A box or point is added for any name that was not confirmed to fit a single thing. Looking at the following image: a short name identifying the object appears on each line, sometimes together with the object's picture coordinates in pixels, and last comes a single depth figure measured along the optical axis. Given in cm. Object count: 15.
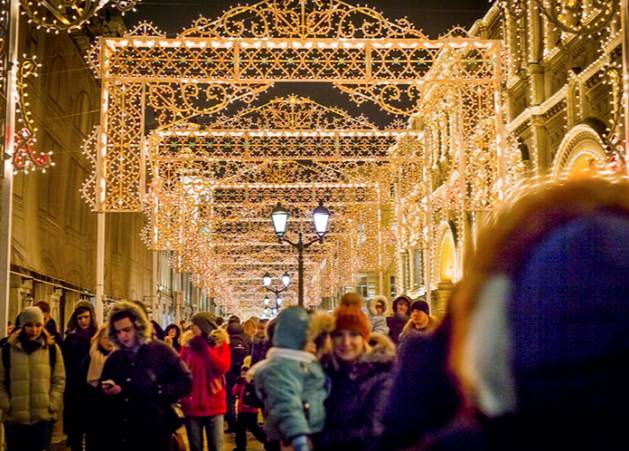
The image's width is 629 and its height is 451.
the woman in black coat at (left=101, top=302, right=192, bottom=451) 723
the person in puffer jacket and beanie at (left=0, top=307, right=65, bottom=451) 888
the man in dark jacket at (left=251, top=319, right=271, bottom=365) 1309
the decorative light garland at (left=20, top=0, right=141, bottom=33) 1041
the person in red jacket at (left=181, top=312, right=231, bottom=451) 1048
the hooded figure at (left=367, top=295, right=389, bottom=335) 1455
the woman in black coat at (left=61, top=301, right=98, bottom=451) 1071
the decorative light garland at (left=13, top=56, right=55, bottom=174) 1098
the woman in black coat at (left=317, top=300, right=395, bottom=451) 534
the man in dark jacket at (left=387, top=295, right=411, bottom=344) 1427
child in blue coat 546
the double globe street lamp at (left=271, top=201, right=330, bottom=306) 1764
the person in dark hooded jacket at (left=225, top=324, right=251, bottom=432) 1591
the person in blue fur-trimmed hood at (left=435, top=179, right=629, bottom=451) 136
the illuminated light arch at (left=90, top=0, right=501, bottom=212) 1555
